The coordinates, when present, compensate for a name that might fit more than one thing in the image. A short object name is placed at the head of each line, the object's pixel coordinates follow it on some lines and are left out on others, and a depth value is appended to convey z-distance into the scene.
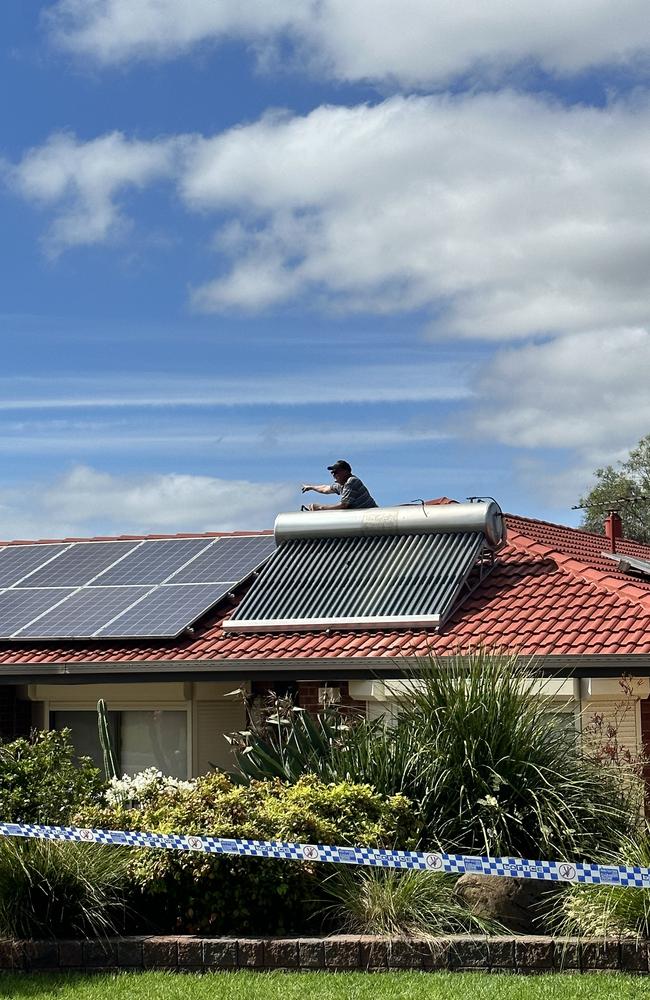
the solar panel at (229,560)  20.25
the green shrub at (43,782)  11.95
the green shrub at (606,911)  10.07
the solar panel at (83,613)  18.84
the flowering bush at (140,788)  12.56
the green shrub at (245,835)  10.80
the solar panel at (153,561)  20.89
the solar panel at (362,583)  17.73
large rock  10.66
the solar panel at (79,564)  21.39
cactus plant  15.68
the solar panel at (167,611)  18.39
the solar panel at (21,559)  22.09
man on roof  20.23
